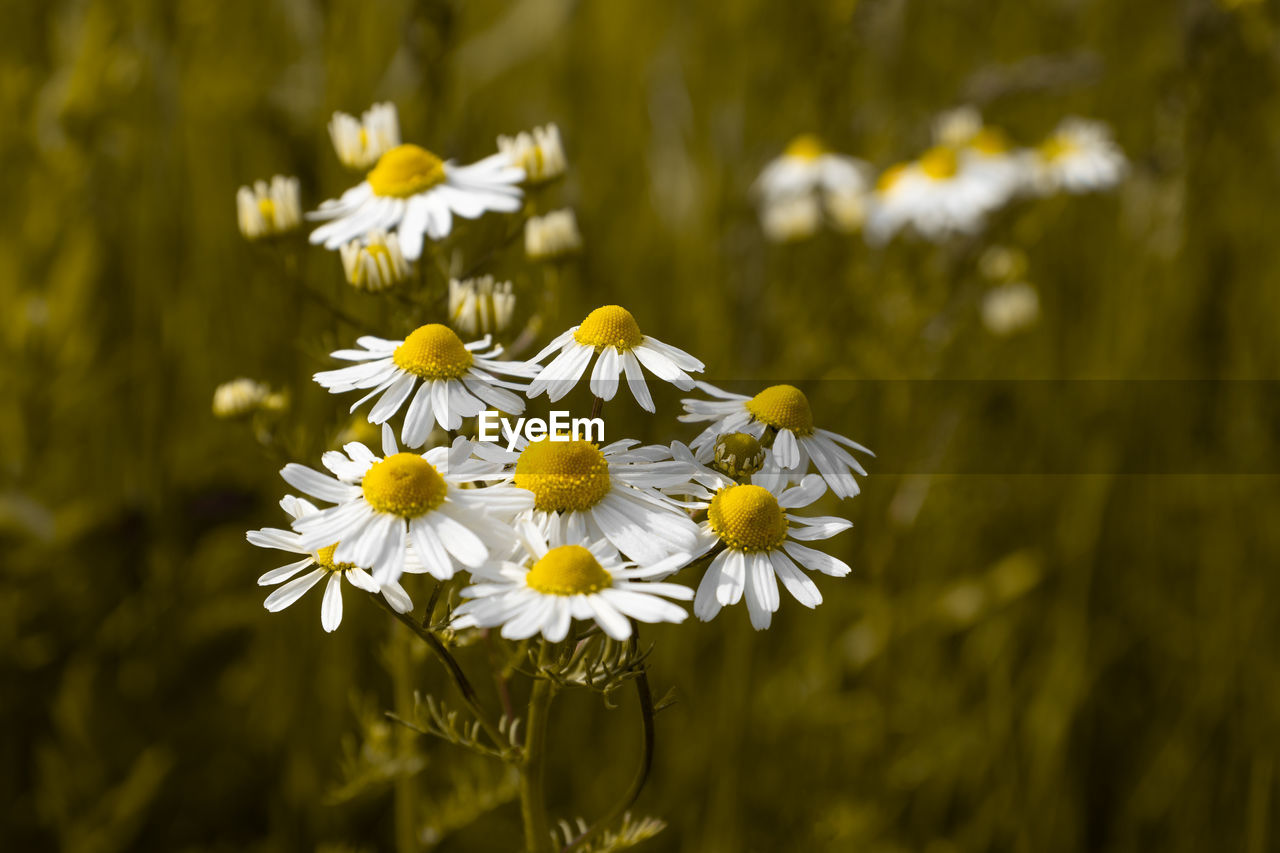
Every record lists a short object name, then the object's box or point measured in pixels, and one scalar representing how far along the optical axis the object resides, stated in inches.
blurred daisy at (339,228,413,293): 12.1
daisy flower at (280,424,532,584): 10.4
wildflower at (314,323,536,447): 11.1
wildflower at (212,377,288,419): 12.6
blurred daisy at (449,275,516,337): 12.1
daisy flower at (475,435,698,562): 10.7
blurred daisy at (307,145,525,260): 12.4
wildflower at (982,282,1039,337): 20.6
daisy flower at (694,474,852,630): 10.7
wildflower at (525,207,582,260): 13.0
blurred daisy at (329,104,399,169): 12.9
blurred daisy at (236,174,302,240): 12.9
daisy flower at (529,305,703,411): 11.0
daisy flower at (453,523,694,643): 10.3
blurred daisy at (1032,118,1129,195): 20.2
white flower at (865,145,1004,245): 19.9
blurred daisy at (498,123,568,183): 13.0
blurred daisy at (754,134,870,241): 20.9
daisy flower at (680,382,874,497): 11.2
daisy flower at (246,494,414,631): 10.6
